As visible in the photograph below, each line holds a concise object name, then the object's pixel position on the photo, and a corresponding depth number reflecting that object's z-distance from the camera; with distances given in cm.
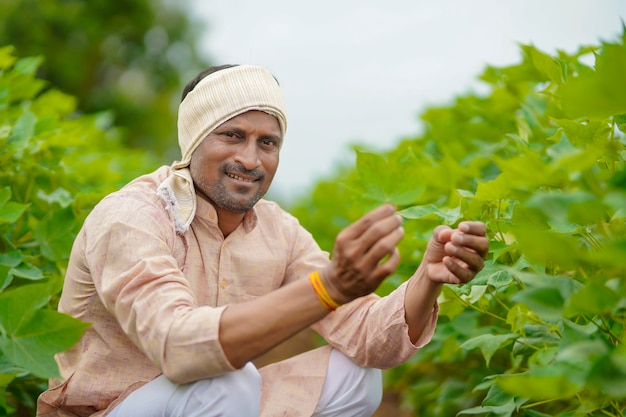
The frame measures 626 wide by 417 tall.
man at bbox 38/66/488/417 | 182
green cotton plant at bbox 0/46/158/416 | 170
